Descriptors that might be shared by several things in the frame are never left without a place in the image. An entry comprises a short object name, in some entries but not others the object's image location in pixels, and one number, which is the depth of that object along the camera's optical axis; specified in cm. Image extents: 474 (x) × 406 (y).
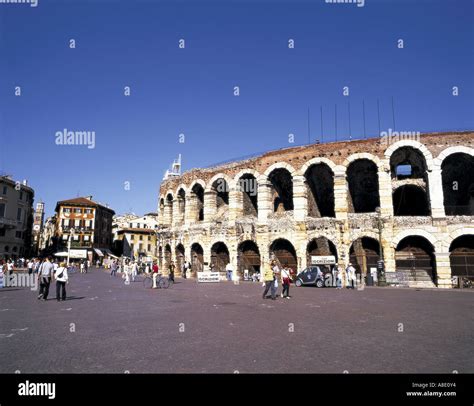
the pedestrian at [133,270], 2814
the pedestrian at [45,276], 1270
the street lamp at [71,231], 6077
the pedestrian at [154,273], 1844
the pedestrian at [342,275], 2105
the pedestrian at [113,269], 3393
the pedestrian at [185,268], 2962
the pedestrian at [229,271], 2624
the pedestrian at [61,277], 1256
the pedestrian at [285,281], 1422
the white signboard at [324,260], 2234
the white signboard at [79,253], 5864
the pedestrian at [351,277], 1986
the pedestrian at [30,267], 2615
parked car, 2095
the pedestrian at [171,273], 2103
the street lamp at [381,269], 2134
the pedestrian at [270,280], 1368
